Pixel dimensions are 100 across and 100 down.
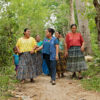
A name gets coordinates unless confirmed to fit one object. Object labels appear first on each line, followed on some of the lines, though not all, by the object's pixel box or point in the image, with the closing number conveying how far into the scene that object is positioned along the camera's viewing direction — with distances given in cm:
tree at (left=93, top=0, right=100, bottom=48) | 678
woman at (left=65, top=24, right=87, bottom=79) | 668
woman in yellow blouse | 619
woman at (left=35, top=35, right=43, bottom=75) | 665
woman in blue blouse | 608
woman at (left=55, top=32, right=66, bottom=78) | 748
